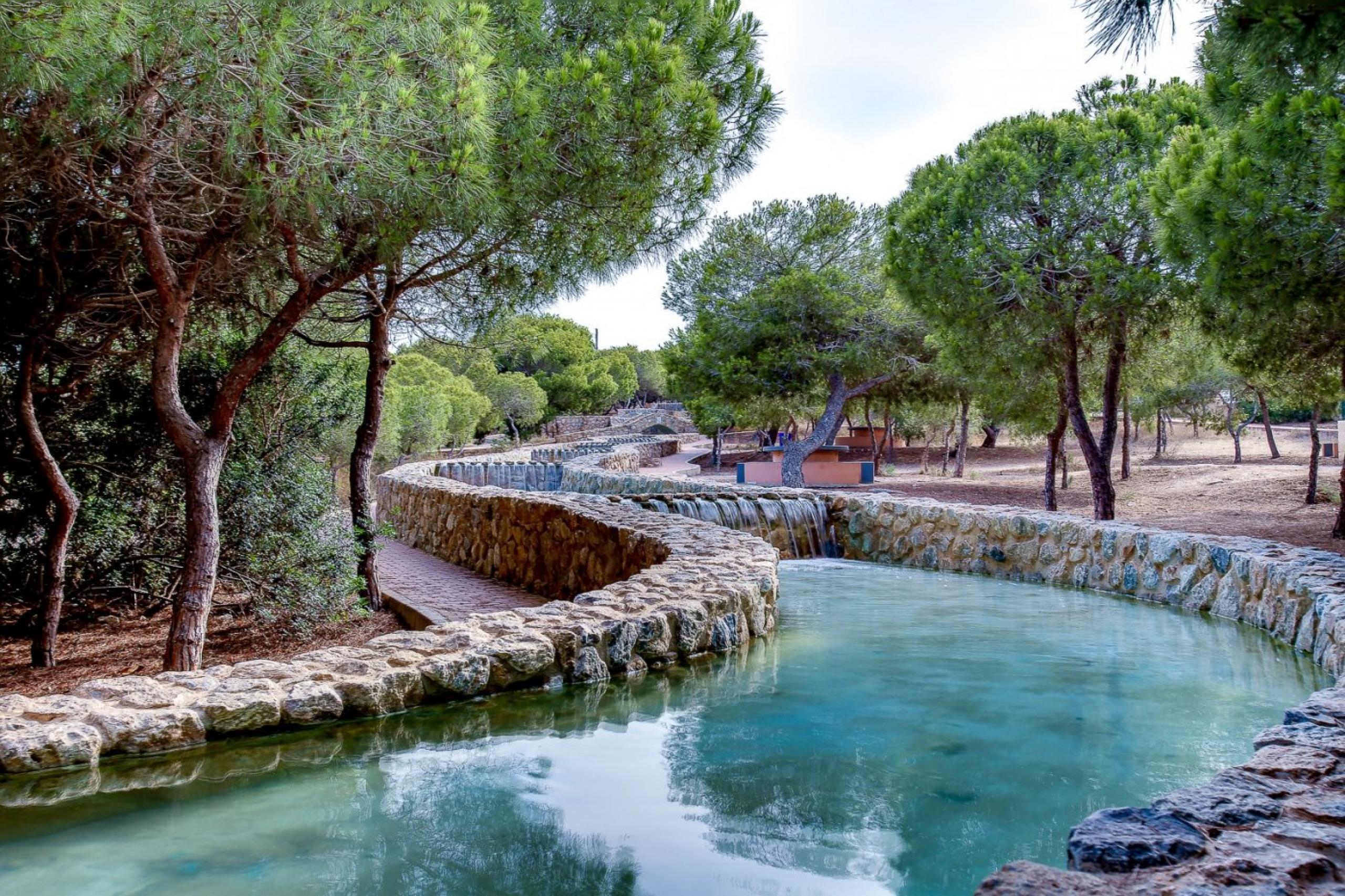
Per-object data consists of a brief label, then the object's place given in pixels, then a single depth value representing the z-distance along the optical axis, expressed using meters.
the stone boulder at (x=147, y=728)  3.83
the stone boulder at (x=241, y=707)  4.06
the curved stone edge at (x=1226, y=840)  2.18
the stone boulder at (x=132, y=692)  4.03
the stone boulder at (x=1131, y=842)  2.35
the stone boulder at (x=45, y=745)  3.60
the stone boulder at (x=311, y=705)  4.21
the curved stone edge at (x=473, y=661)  3.86
